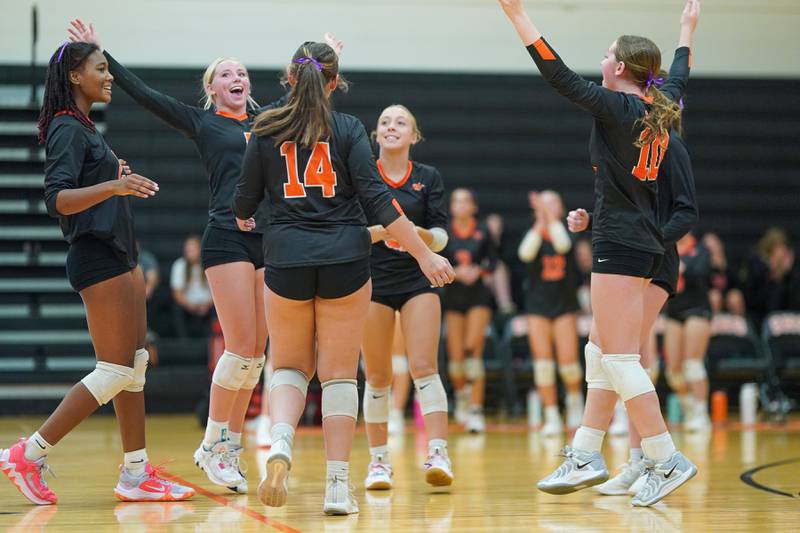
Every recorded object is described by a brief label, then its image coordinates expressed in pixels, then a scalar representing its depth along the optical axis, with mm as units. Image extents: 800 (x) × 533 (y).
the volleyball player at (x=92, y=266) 8430
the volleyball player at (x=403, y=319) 9570
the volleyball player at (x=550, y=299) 16781
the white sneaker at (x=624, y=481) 9310
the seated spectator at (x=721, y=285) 20484
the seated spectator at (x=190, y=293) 20703
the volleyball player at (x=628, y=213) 8141
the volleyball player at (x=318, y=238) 7430
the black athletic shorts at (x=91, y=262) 8453
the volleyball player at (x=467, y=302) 17859
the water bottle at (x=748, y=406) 18344
